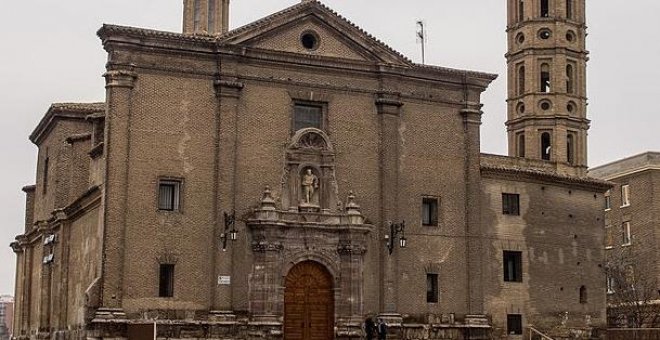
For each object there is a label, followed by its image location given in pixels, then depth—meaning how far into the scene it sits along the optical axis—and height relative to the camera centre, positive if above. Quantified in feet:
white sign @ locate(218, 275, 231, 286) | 121.08 +3.90
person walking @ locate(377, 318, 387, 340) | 121.49 -1.62
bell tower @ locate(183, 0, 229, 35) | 192.95 +54.48
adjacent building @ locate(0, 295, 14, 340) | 465.43 -1.24
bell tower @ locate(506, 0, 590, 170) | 172.96 +38.79
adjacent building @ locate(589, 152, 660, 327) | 213.25 +17.78
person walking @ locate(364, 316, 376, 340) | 121.08 -1.40
